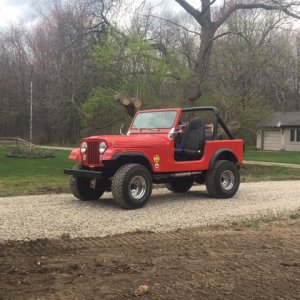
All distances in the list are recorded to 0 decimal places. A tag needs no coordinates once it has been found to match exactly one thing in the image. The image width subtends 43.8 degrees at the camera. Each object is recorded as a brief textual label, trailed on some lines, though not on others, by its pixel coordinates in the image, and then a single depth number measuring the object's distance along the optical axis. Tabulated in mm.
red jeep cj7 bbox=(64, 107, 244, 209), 7295
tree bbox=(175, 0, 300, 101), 17722
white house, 30716
